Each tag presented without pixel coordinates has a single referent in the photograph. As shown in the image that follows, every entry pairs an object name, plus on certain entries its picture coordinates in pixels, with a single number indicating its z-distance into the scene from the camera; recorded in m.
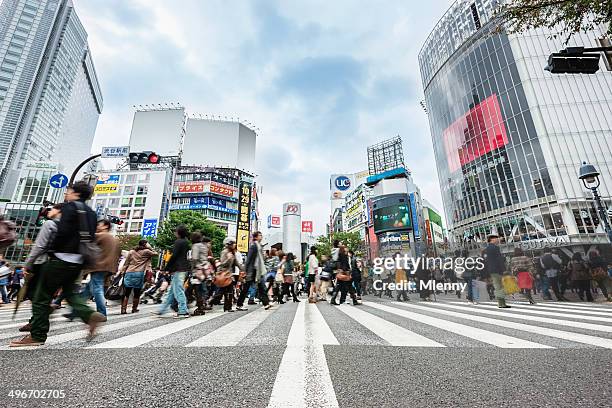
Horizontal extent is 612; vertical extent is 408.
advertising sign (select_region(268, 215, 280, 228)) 101.88
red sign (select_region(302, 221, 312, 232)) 102.19
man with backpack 2.68
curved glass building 27.72
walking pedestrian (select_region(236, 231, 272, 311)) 6.51
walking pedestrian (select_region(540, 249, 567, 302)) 8.89
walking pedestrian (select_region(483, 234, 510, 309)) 6.50
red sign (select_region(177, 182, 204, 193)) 63.23
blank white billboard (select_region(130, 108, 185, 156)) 61.59
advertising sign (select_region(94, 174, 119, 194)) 56.71
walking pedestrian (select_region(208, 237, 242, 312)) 6.27
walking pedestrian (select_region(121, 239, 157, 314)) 6.34
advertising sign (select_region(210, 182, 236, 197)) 63.27
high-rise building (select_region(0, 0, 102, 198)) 81.50
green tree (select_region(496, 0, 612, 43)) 5.95
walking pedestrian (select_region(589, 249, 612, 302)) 8.35
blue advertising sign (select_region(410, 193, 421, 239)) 45.69
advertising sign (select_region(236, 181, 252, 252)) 51.48
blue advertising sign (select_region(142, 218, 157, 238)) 36.49
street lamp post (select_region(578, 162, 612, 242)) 9.79
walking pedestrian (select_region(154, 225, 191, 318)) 5.41
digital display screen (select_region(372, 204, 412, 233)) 46.07
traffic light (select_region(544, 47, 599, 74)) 5.52
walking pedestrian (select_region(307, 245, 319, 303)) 8.84
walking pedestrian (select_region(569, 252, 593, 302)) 8.50
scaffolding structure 71.40
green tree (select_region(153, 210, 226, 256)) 30.67
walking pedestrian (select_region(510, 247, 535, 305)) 9.18
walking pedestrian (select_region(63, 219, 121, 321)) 4.39
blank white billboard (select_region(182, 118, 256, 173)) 66.00
